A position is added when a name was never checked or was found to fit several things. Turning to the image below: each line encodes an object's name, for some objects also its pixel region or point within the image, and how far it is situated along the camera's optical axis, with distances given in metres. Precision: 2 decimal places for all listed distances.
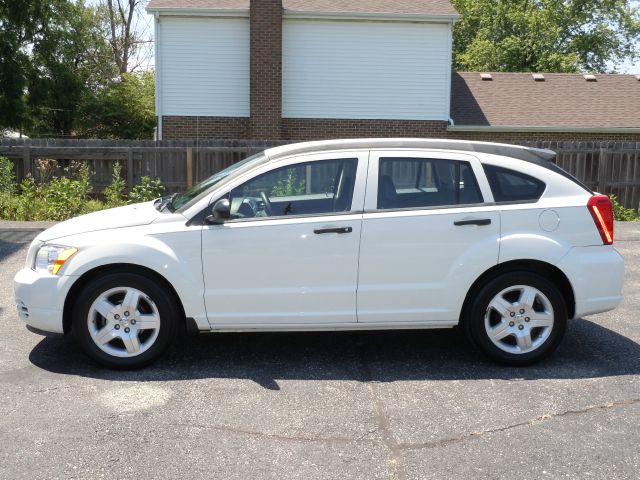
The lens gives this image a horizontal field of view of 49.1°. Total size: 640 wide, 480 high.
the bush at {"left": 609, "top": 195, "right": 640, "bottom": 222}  15.74
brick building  19.05
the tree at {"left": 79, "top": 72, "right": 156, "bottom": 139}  37.94
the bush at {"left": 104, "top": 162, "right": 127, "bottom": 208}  14.57
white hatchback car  5.11
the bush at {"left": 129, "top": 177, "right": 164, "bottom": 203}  14.60
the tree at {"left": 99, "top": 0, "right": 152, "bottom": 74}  47.19
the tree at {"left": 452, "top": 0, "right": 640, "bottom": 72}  35.41
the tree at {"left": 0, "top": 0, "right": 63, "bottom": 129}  34.66
